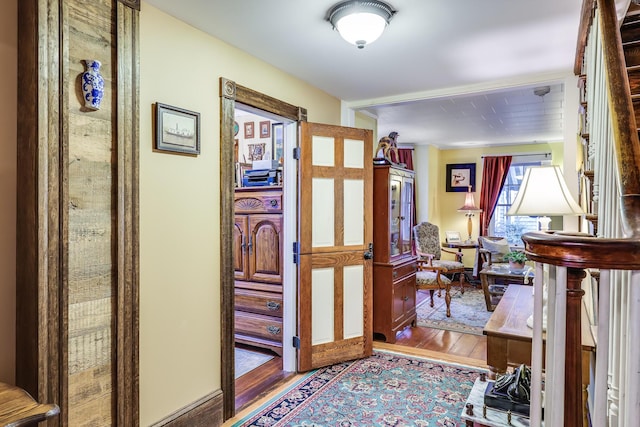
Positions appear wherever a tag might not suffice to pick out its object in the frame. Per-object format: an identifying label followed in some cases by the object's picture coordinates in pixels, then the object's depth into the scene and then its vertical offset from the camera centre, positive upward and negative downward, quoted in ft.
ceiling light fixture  6.59 +3.26
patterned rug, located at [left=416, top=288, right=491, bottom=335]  14.62 -4.23
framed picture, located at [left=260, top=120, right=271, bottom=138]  14.29 +2.92
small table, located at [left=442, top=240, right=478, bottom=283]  22.18 -1.94
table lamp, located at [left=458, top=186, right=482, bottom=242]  23.18 +0.15
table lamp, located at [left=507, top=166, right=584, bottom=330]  6.44 +0.24
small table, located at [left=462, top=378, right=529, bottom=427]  5.11 -2.72
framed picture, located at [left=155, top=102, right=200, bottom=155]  6.92 +1.45
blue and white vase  5.76 +1.82
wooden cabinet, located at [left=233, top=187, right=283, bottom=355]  11.77 -1.73
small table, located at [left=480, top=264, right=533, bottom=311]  16.34 -2.79
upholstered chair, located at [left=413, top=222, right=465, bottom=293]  20.20 -1.65
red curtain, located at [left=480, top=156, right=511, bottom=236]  22.97 +1.57
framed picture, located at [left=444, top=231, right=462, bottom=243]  23.13 -1.55
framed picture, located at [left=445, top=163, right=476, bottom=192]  23.90 +2.07
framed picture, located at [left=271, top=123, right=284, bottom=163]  13.41 +2.30
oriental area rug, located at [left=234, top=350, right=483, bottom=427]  8.09 -4.23
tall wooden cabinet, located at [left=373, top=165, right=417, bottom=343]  12.68 -1.56
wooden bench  3.78 -2.00
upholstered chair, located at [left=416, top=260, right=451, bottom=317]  15.51 -2.79
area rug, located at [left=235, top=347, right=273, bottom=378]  11.00 -4.39
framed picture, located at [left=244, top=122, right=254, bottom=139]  14.62 +2.95
